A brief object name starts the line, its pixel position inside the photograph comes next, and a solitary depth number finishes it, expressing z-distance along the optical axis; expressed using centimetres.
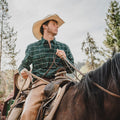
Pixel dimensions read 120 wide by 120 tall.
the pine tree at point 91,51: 2395
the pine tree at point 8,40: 1823
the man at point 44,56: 252
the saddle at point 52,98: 187
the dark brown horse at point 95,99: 142
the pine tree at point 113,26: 1746
